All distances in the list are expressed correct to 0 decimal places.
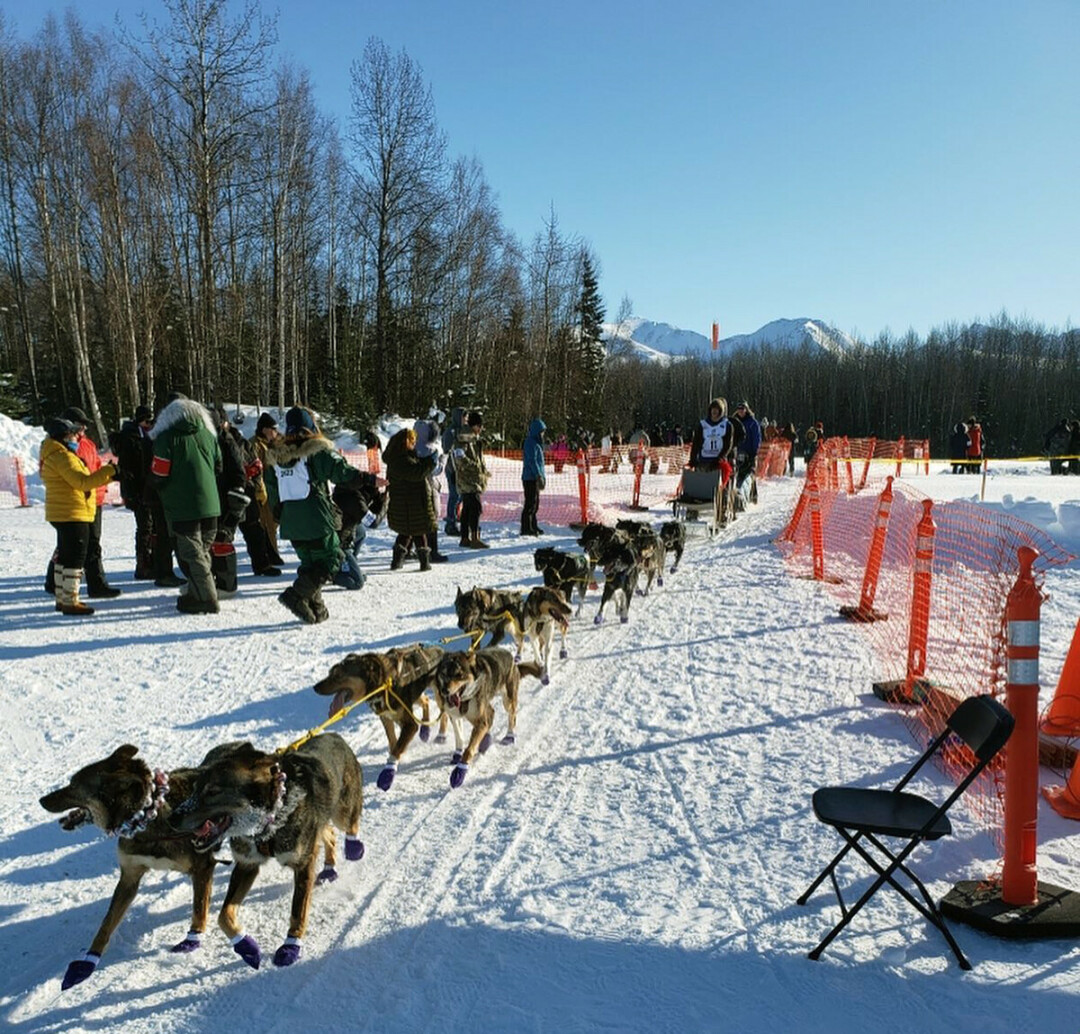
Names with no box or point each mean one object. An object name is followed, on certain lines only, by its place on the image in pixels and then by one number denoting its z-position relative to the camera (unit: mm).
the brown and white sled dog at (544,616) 5938
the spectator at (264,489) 8117
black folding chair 2664
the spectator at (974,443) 26250
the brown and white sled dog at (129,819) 2557
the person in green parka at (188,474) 6555
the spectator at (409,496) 8812
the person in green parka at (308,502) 6586
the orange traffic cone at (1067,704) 4414
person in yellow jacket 6473
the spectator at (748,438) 13633
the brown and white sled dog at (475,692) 4023
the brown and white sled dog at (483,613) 5828
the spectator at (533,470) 11695
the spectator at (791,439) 26922
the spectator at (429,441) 8773
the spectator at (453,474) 10555
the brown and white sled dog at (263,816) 2564
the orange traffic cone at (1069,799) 3639
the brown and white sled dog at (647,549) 8531
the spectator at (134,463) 7621
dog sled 12312
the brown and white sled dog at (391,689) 4039
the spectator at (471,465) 10523
